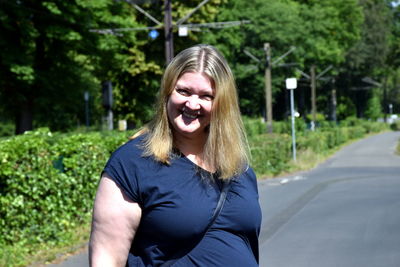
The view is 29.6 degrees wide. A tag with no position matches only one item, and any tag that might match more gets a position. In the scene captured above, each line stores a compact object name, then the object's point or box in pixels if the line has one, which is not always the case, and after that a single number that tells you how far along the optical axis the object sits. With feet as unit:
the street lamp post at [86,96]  112.25
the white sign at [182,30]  62.13
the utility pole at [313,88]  182.85
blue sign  65.48
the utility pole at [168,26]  60.90
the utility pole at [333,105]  253.57
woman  8.41
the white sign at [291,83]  85.12
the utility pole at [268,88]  110.11
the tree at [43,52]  90.79
